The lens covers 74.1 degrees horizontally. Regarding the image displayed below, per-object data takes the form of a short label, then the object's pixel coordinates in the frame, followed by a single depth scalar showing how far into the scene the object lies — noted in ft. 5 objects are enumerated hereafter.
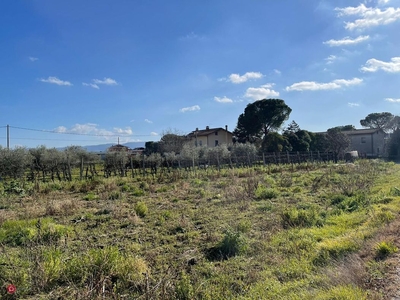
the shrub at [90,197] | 36.50
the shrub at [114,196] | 36.88
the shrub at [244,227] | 19.70
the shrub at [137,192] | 39.32
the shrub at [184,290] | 10.90
